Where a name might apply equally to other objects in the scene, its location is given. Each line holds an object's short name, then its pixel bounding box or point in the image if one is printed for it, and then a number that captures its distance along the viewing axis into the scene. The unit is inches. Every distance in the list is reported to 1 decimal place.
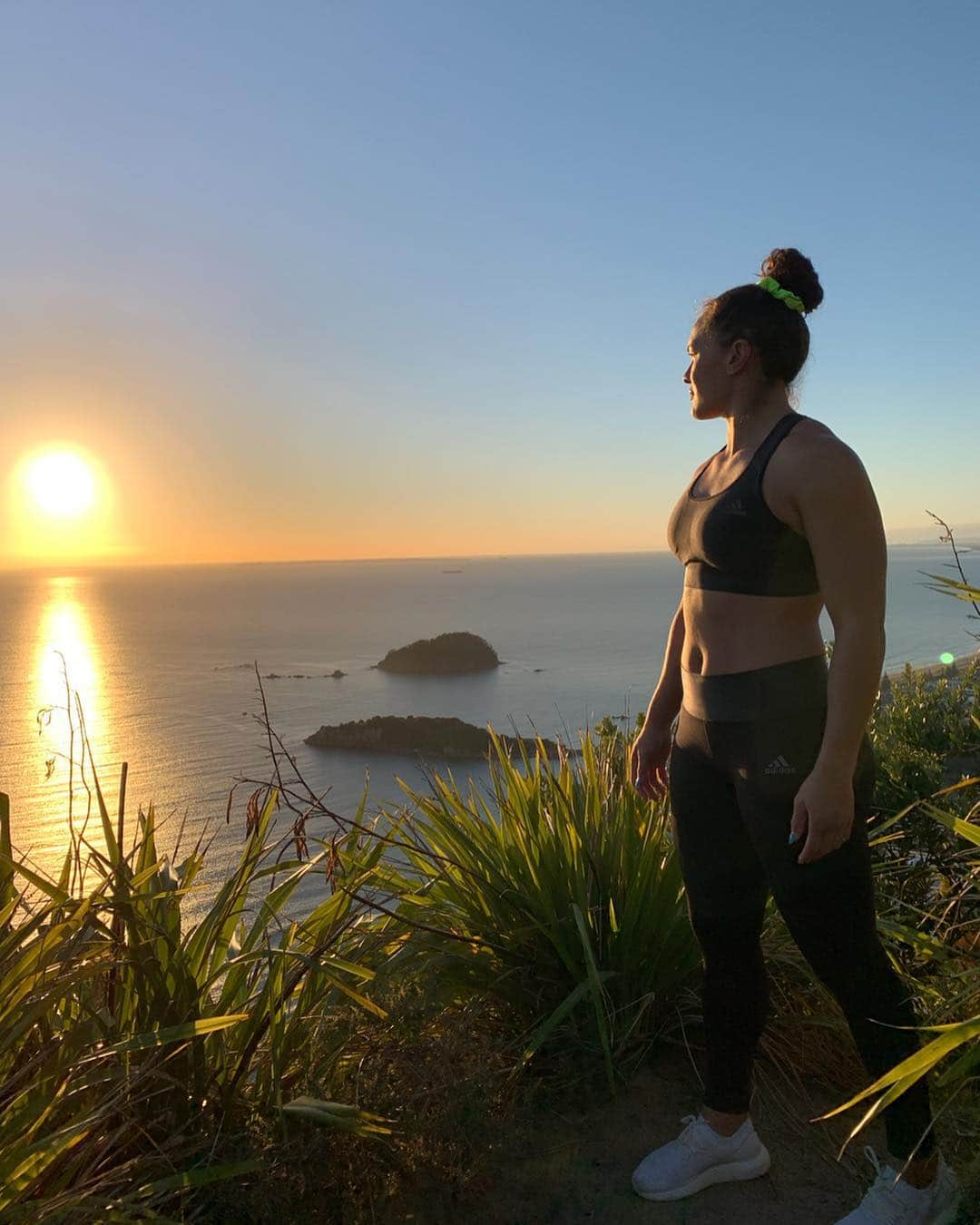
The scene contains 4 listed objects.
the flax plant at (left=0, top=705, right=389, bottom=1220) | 59.9
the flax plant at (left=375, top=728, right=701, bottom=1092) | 93.3
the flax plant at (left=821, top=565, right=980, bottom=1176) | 54.7
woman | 64.9
